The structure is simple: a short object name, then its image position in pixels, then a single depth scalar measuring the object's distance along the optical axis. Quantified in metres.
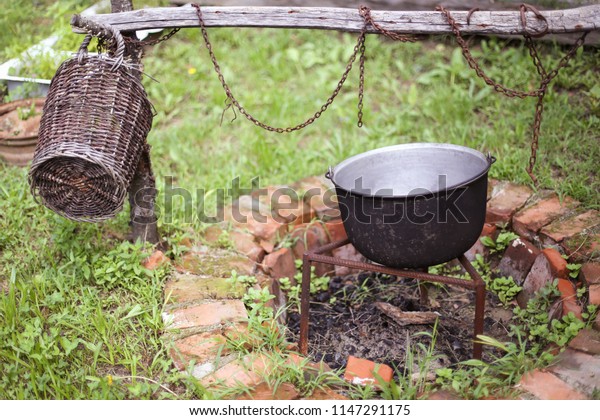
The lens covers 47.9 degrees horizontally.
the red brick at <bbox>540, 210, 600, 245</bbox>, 3.36
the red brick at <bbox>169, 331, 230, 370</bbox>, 2.86
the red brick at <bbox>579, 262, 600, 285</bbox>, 3.08
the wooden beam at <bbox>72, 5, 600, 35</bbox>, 2.81
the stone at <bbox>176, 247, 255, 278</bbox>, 3.44
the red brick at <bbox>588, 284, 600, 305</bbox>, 2.94
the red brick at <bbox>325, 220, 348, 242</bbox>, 3.85
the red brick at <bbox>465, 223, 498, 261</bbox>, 3.65
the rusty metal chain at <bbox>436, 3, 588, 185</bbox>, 2.81
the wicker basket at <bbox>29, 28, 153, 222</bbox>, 2.81
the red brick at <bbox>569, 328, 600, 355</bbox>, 2.67
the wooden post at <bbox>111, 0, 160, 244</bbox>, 3.38
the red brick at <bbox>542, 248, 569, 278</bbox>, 3.19
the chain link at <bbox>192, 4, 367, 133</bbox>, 2.94
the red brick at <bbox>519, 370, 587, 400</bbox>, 2.53
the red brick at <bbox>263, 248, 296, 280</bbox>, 3.60
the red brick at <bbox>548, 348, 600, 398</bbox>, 2.54
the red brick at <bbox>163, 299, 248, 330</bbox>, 3.05
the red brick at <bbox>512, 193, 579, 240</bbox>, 3.49
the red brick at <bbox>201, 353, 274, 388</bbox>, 2.75
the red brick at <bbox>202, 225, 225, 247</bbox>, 3.65
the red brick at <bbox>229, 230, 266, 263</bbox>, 3.63
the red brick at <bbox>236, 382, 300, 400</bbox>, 2.69
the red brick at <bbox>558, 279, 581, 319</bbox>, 2.96
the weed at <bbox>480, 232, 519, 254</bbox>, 3.53
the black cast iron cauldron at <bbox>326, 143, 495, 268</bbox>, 2.74
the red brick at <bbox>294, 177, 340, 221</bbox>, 3.88
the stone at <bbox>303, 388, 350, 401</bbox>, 2.72
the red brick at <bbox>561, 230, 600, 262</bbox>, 3.20
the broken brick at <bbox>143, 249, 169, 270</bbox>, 3.38
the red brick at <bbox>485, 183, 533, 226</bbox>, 3.62
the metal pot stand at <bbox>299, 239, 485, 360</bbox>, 2.83
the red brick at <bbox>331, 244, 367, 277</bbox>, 3.86
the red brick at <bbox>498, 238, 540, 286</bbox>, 3.40
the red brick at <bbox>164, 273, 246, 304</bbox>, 3.21
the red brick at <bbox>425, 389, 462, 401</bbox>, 2.65
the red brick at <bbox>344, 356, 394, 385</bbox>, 2.82
